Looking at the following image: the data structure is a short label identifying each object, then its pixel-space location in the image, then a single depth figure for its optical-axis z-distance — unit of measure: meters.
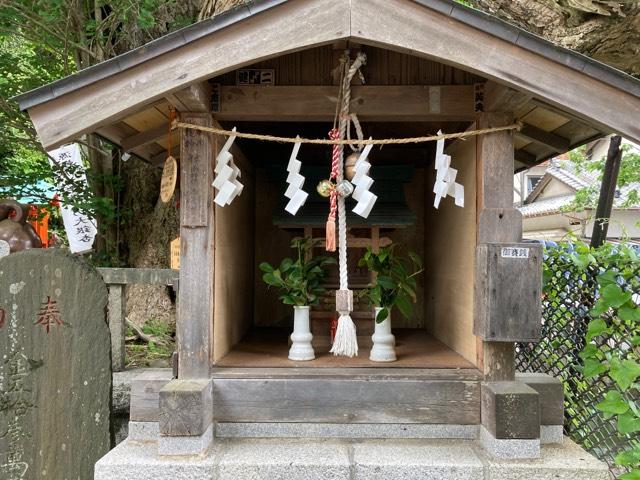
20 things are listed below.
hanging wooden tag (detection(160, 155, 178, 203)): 3.04
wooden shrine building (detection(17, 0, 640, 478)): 2.42
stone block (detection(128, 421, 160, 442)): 3.02
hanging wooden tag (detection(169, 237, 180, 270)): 3.27
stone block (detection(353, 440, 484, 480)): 2.60
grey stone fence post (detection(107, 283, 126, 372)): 4.37
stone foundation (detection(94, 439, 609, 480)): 2.59
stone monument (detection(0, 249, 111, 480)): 3.22
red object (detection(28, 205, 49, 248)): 5.98
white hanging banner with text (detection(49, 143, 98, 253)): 5.79
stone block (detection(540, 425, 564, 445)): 2.99
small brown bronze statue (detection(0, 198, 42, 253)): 3.99
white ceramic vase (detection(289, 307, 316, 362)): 3.33
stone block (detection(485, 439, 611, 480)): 2.57
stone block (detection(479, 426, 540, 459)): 2.66
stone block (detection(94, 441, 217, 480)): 2.60
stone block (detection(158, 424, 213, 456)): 2.67
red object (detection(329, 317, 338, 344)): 3.88
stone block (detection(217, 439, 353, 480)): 2.62
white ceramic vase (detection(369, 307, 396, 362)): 3.28
